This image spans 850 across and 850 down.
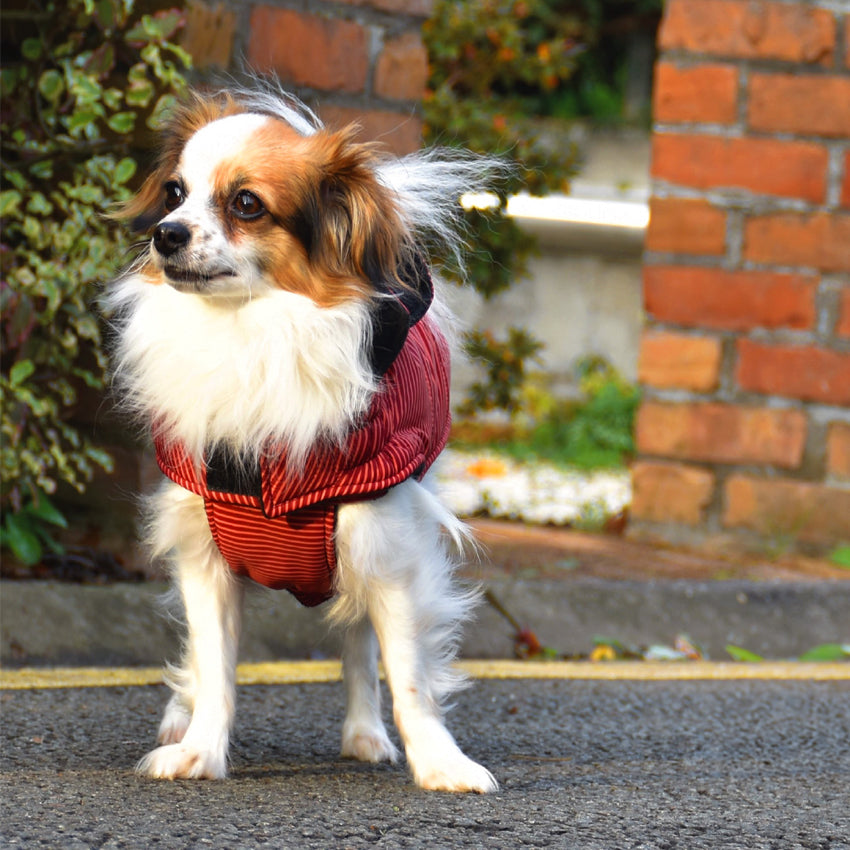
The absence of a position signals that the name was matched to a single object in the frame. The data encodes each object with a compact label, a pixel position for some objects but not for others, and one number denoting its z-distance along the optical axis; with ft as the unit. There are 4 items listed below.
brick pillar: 30.72
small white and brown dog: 15.60
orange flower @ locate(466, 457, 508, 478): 46.01
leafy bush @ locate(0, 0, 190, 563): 22.07
